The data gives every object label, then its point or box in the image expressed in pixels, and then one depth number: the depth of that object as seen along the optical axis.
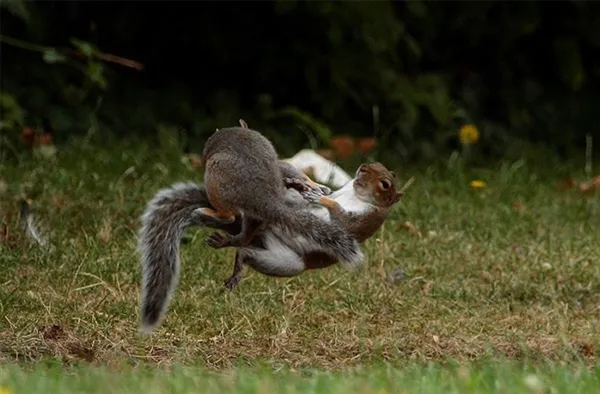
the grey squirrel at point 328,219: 10.39
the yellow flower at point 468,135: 20.97
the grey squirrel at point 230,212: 10.20
